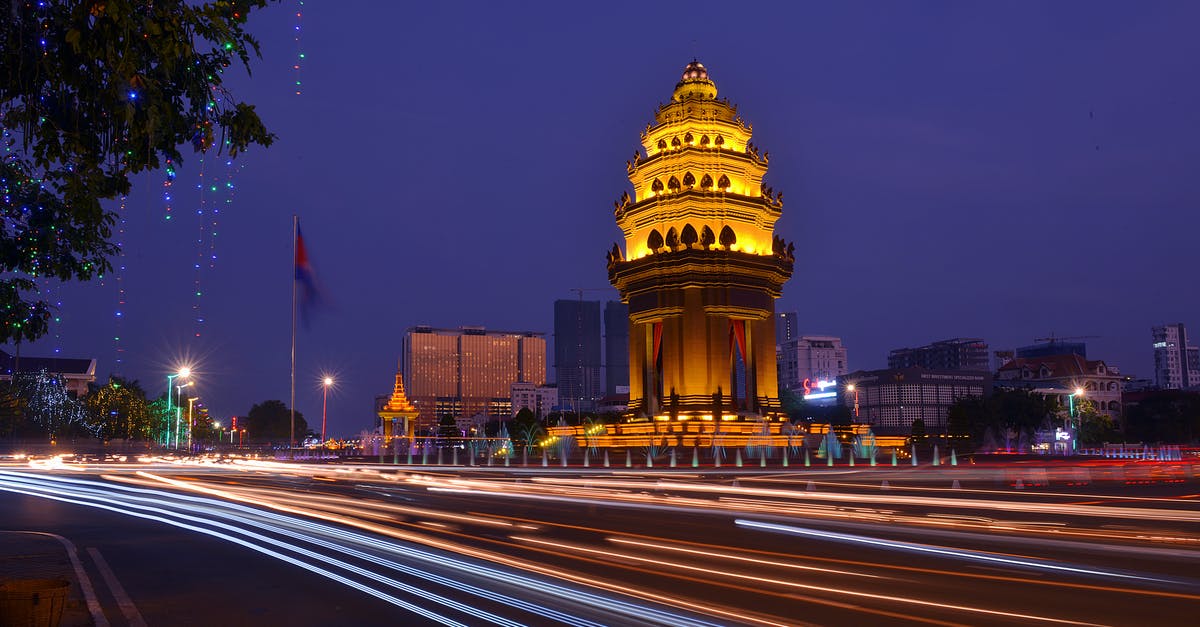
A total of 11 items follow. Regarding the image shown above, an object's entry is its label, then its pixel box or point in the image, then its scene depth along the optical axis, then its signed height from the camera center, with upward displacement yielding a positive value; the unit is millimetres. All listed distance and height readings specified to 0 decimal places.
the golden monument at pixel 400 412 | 113688 -77
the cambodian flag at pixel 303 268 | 39453 +6028
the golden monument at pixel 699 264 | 64688 +9897
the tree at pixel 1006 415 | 110250 -1277
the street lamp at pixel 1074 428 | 110419 -3167
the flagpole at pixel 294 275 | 40969 +5924
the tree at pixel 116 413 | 90062 +157
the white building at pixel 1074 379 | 162875 +4182
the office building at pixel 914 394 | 162000 +1917
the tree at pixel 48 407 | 84688 +800
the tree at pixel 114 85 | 8078 +3075
